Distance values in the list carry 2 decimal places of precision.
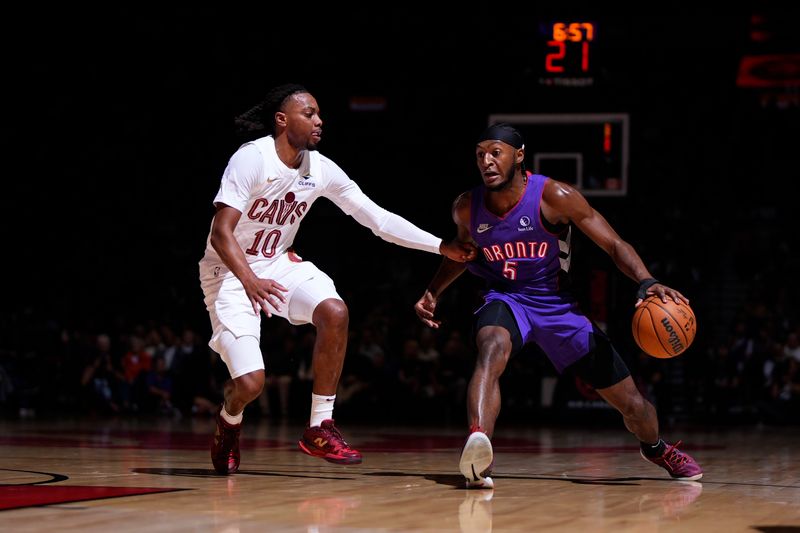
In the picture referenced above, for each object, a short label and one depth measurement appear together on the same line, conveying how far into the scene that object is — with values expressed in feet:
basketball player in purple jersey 36.06
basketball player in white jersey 37.24
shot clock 77.56
